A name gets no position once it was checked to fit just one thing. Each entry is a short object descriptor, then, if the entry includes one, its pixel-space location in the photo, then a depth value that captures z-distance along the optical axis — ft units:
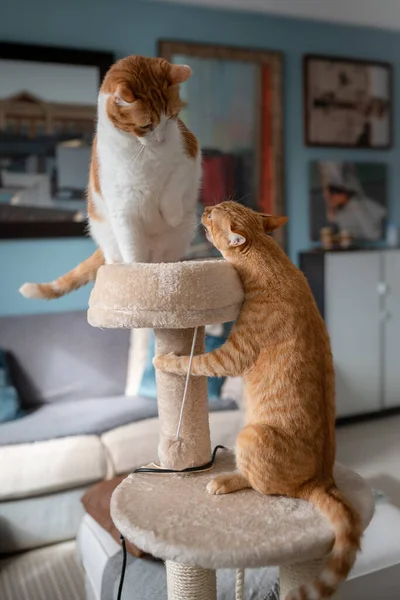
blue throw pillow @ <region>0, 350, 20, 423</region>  8.07
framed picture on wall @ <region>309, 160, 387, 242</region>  12.42
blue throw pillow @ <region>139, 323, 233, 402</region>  8.95
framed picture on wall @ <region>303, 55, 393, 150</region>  12.17
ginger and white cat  3.35
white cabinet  11.57
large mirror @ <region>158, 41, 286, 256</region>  11.10
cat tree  2.66
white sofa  7.09
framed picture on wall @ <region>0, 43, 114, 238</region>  9.76
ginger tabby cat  2.95
